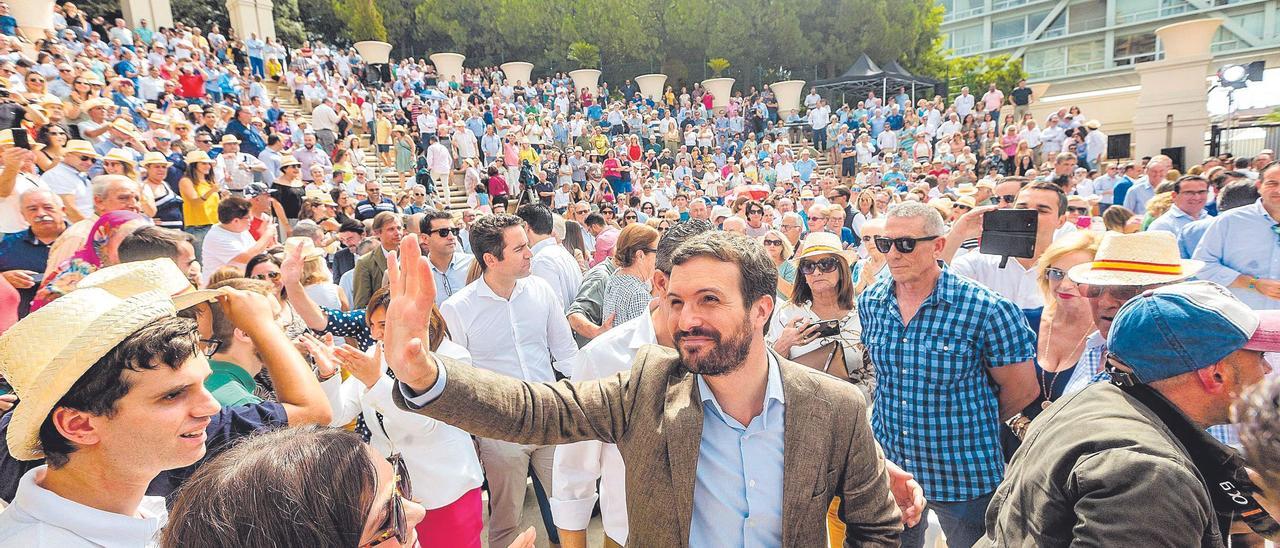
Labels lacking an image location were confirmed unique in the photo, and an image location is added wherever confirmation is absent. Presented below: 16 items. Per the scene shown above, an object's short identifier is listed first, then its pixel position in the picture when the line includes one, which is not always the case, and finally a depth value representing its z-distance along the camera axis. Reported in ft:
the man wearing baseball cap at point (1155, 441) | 4.98
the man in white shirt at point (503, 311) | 12.94
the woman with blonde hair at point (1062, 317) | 10.90
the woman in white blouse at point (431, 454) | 9.43
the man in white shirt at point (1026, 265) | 13.26
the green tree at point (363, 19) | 108.06
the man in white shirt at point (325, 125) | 47.73
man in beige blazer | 6.10
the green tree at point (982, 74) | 111.55
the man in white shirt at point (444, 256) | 17.94
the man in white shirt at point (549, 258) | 18.06
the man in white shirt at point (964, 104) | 73.00
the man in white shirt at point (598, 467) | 8.28
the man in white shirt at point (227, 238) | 18.15
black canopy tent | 88.02
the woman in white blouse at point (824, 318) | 11.21
